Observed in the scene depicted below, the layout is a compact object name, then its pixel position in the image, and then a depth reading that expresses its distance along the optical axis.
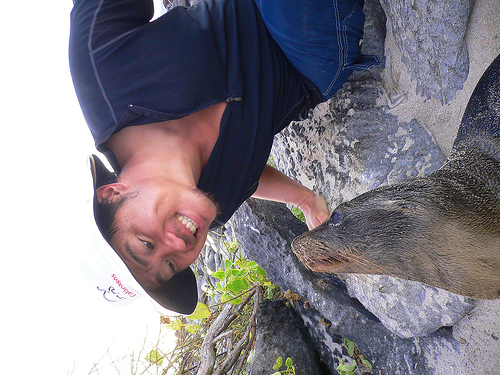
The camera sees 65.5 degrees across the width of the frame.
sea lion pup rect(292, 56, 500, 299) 1.22
